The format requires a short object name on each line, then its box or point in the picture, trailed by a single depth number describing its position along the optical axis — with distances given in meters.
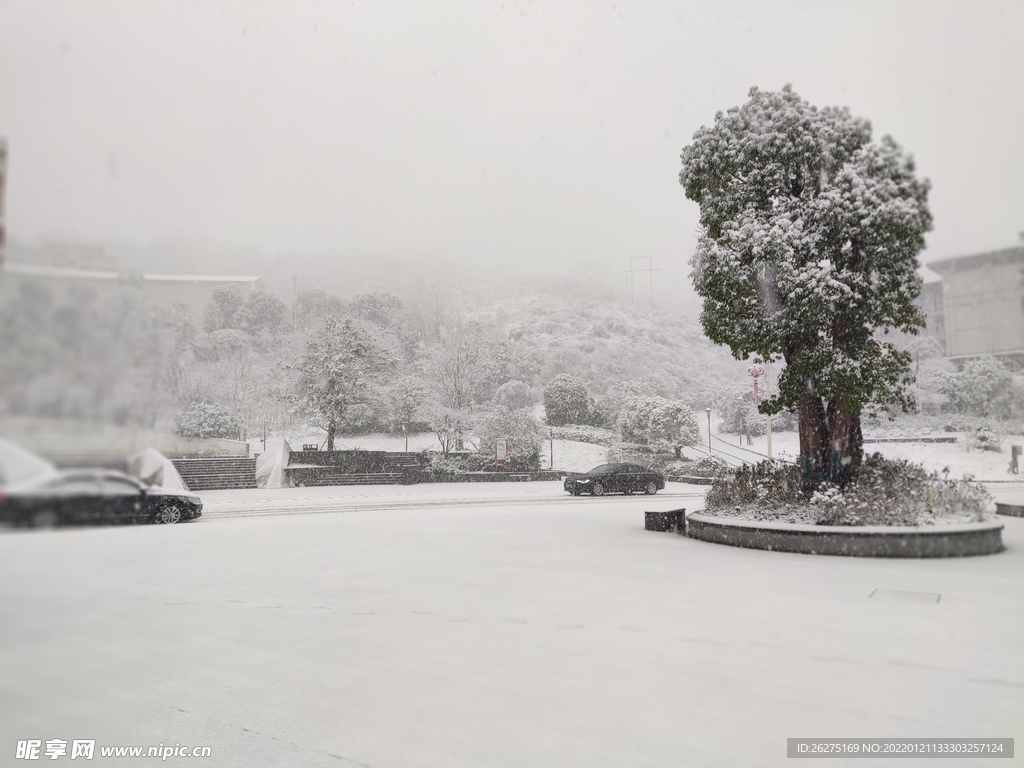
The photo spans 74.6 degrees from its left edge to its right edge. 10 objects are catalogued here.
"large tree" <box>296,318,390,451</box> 22.95
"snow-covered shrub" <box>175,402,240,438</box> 19.94
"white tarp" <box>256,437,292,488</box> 19.31
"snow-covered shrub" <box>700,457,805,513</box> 7.07
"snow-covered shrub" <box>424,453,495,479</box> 21.83
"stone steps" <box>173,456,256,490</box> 17.72
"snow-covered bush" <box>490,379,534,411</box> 27.55
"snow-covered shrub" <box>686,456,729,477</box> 20.04
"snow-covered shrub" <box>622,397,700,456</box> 23.25
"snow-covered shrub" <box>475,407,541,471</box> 22.50
